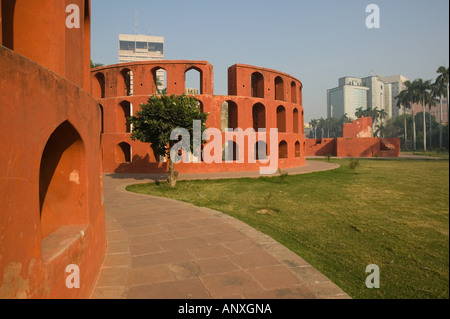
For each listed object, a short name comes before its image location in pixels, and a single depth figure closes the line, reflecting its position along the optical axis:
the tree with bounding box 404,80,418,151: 52.47
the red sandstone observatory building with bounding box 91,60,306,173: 20.27
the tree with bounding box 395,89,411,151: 53.76
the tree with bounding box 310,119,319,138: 95.56
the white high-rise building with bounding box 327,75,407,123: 134.12
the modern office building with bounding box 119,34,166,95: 135.12
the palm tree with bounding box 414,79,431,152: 50.79
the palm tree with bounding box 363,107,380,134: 74.94
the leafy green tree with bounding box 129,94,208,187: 12.51
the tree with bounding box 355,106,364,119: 77.54
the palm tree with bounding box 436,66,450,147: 45.88
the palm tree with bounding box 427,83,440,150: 50.20
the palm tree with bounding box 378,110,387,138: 72.07
